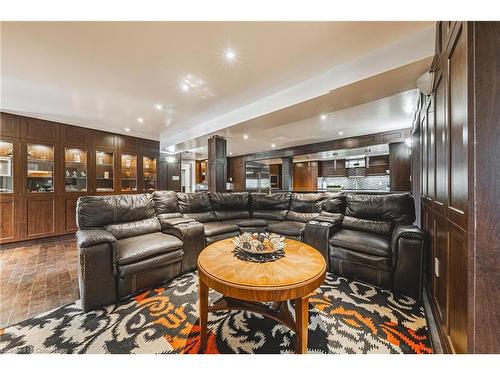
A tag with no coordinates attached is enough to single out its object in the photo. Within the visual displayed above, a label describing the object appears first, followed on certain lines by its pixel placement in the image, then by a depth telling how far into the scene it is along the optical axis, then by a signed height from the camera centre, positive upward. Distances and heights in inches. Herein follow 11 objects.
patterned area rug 55.7 -44.3
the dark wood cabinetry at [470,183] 35.1 +0.2
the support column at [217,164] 184.1 +21.0
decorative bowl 68.4 -20.6
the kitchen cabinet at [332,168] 347.9 +30.5
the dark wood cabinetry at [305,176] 372.5 +19.2
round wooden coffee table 49.0 -24.2
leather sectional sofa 76.9 -25.4
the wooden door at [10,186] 147.4 +1.6
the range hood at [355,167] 325.2 +29.3
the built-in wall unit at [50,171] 149.8 +14.3
